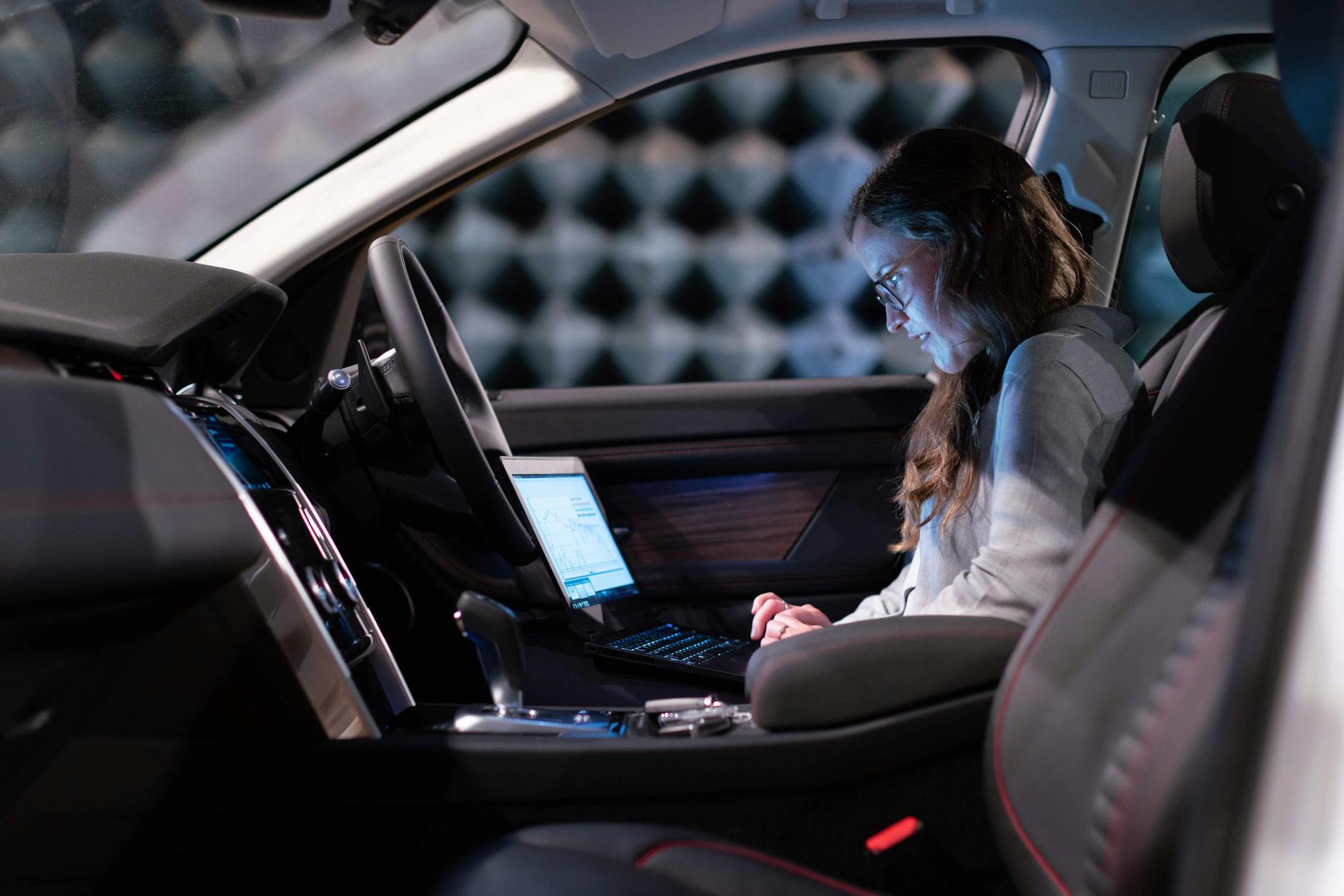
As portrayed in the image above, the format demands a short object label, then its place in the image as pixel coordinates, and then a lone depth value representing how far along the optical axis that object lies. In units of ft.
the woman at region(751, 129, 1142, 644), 3.46
